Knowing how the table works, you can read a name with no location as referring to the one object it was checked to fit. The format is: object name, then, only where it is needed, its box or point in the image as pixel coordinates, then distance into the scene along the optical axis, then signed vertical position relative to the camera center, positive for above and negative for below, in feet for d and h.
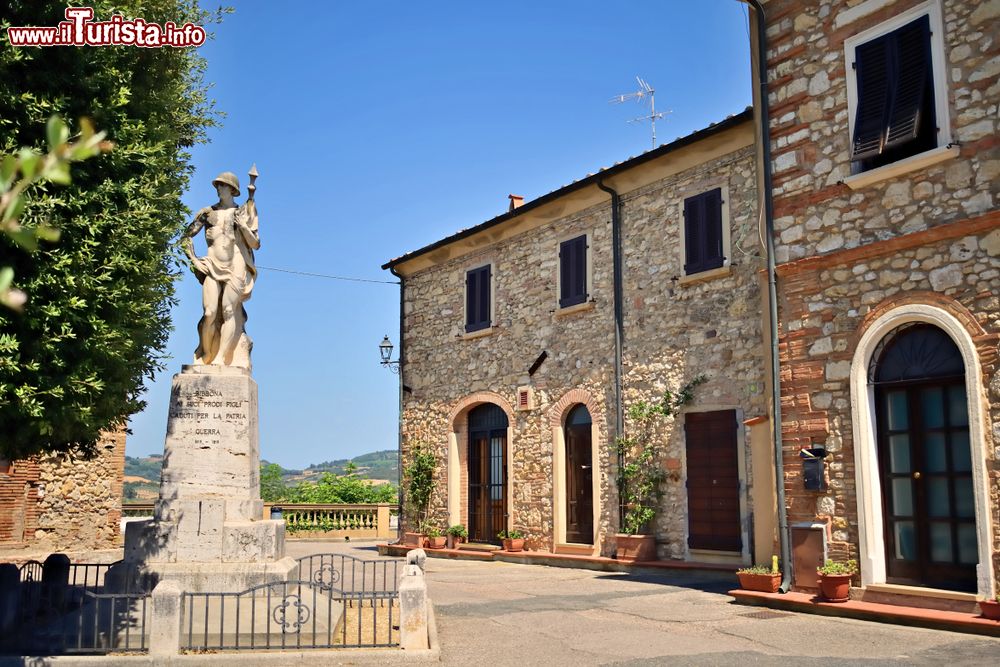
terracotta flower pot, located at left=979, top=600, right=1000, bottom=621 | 26.96 -4.07
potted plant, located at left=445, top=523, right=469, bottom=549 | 60.80 -4.03
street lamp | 69.46 +9.63
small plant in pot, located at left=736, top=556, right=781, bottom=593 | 34.04 -3.93
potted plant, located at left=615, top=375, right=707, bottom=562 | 46.96 +0.16
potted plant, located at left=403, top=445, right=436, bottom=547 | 64.39 -1.06
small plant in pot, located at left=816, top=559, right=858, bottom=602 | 31.32 -3.69
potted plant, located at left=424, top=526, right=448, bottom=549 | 61.72 -4.31
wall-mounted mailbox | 32.83 +0.17
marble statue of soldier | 31.12 +6.98
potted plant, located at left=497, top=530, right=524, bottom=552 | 55.57 -4.06
